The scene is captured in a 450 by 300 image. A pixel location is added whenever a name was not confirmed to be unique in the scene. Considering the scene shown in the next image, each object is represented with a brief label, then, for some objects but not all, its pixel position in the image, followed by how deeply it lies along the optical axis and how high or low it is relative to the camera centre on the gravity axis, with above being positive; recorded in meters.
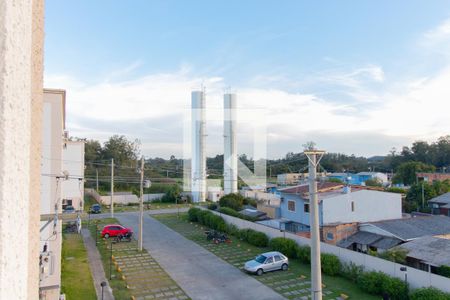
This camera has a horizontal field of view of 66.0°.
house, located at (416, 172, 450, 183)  44.44 -1.81
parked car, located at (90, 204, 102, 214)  32.70 -4.22
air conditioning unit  8.59 -2.51
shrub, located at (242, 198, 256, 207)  33.11 -3.70
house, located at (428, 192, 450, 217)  28.70 -3.58
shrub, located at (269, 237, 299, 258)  17.27 -4.23
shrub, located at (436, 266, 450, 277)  13.02 -4.15
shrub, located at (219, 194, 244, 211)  30.92 -3.40
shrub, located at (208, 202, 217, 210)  30.47 -3.81
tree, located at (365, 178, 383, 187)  46.47 -2.71
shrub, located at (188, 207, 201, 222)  27.42 -3.95
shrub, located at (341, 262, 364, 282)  13.88 -4.44
